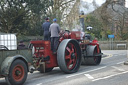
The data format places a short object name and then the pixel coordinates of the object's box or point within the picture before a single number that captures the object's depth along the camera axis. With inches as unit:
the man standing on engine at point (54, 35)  415.5
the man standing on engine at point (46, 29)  433.4
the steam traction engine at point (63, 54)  403.2
